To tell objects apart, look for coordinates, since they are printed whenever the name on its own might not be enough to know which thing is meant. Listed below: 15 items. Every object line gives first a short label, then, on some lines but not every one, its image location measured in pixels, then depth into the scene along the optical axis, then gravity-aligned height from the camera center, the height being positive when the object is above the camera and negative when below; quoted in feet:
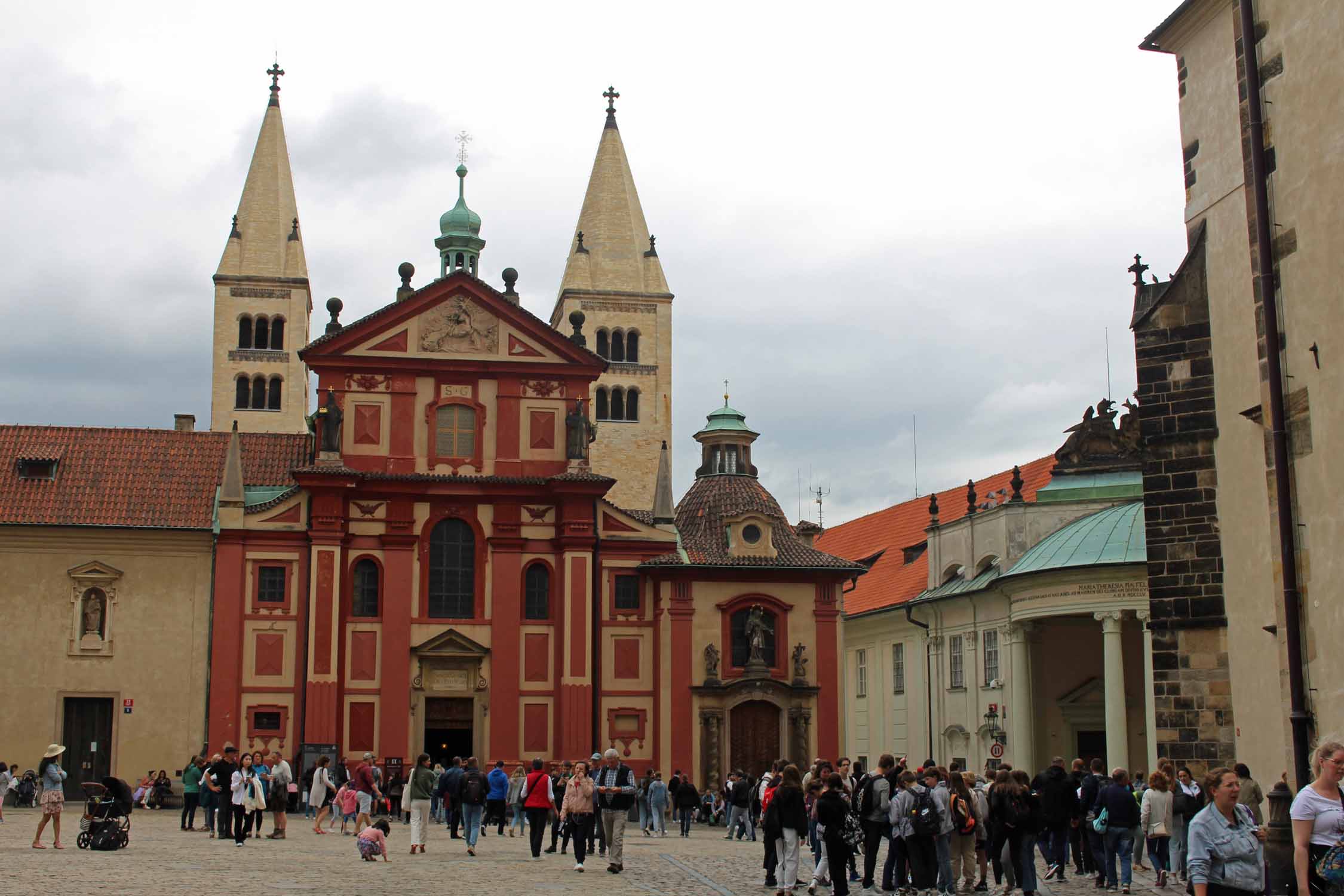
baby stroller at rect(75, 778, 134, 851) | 79.10 -4.29
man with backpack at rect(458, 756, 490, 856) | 86.53 -3.91
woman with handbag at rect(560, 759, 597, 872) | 75.10 -3.77
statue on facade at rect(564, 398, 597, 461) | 154.61 +25.87
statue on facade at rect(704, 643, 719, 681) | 153.99 +5.32
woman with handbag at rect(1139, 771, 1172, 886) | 69.41 -3.64
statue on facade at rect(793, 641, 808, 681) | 156.15 +5.23
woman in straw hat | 80.07 -2.94
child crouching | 77.25 -5.32
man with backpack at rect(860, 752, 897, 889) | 68.74 -3.49
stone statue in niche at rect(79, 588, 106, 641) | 147.95 +9.59
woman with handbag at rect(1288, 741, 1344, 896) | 35.50 -2.23
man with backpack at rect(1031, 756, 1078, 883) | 72.02 -3.23
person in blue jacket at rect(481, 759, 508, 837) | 96.58 -3.66
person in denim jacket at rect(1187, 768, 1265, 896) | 38.34 -2.94
